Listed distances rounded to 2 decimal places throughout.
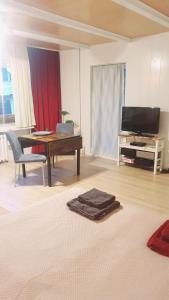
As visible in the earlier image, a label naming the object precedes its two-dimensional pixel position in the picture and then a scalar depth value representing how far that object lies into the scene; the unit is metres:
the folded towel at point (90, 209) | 1.84
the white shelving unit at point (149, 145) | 4.26
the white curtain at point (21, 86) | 4.75
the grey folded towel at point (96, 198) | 1.94
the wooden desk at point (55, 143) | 3.68
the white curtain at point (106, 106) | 4.98
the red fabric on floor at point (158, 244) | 1.45
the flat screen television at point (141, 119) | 4.32
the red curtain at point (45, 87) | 5.30
